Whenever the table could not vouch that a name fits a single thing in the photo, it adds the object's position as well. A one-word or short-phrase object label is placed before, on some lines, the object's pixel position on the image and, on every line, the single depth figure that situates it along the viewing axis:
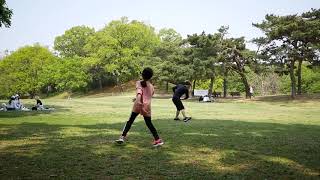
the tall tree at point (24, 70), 51.60
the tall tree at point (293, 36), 28.73
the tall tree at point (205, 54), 33.08
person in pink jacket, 7.02
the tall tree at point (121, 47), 51.74
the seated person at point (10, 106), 18.18
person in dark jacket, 12.54
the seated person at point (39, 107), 18.64
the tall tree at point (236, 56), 34.69
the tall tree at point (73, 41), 64.32
